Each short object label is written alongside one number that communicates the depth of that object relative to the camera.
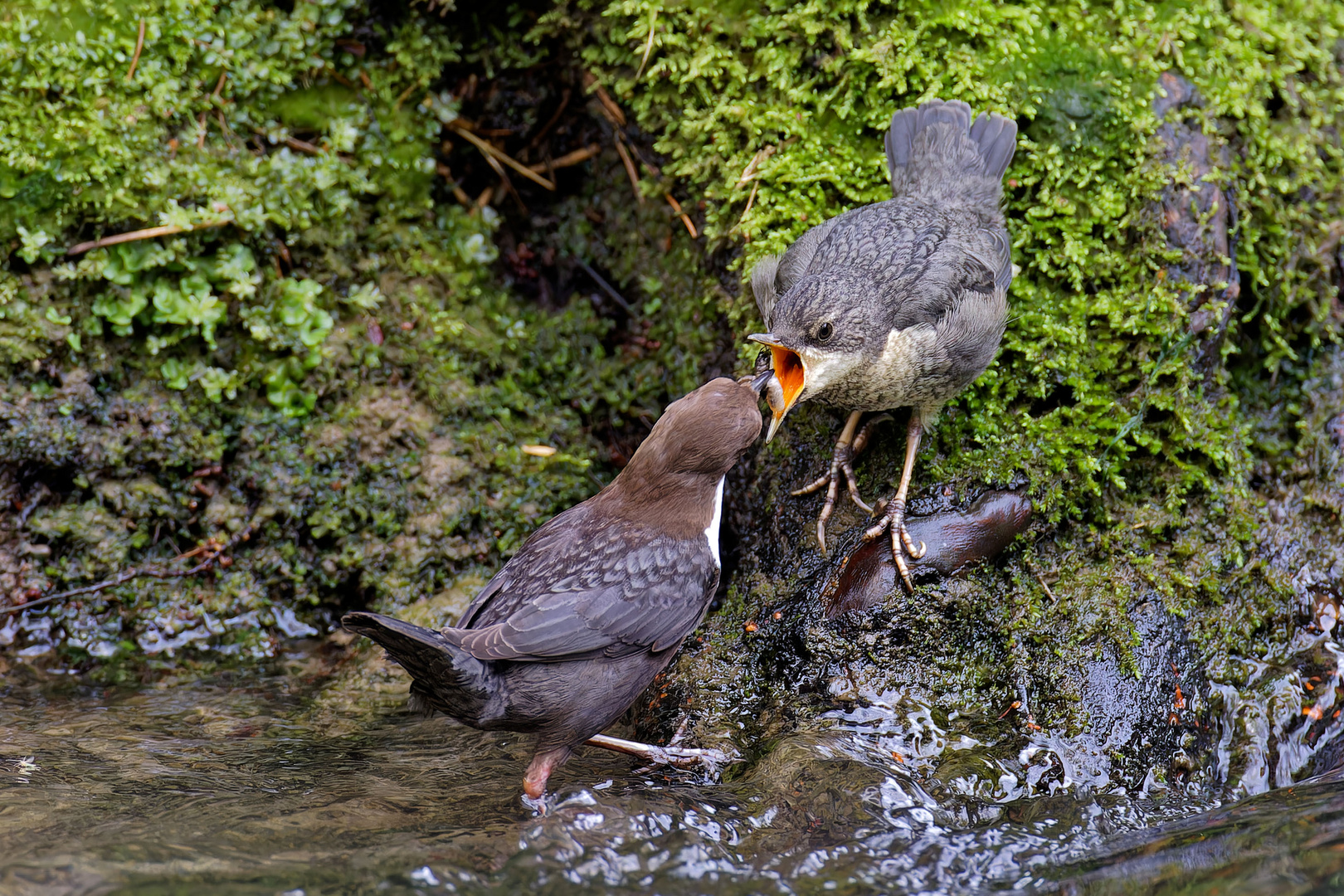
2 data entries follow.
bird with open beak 7.16
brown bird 6.37
